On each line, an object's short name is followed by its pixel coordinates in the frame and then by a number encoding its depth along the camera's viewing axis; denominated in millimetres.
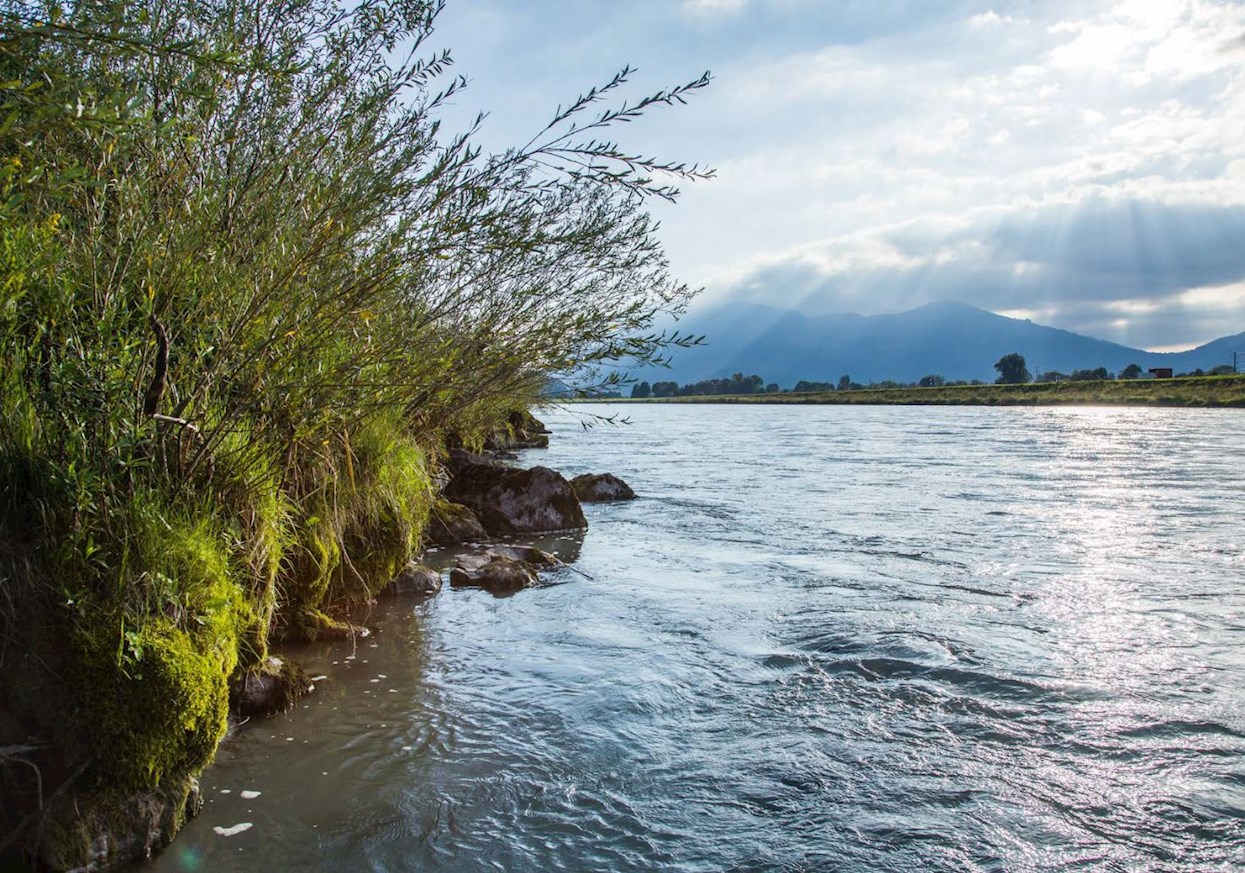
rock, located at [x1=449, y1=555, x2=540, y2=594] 11297
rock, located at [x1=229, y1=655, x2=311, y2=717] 6379
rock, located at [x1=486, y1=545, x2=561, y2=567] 12602
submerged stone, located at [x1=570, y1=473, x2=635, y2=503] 19984
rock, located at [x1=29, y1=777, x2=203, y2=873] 4188
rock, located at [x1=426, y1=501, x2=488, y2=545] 14445
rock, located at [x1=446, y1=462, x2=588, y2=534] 15773
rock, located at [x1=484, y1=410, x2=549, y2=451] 33334
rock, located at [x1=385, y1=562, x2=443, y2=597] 10602
